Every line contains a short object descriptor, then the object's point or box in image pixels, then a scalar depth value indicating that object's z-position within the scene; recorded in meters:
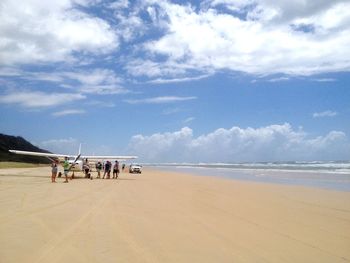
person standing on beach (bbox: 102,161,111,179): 36.69
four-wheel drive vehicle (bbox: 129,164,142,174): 57.16
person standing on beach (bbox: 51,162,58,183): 28.83
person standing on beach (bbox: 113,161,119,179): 38.01
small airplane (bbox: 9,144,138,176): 39.68
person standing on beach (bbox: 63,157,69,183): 29.70
